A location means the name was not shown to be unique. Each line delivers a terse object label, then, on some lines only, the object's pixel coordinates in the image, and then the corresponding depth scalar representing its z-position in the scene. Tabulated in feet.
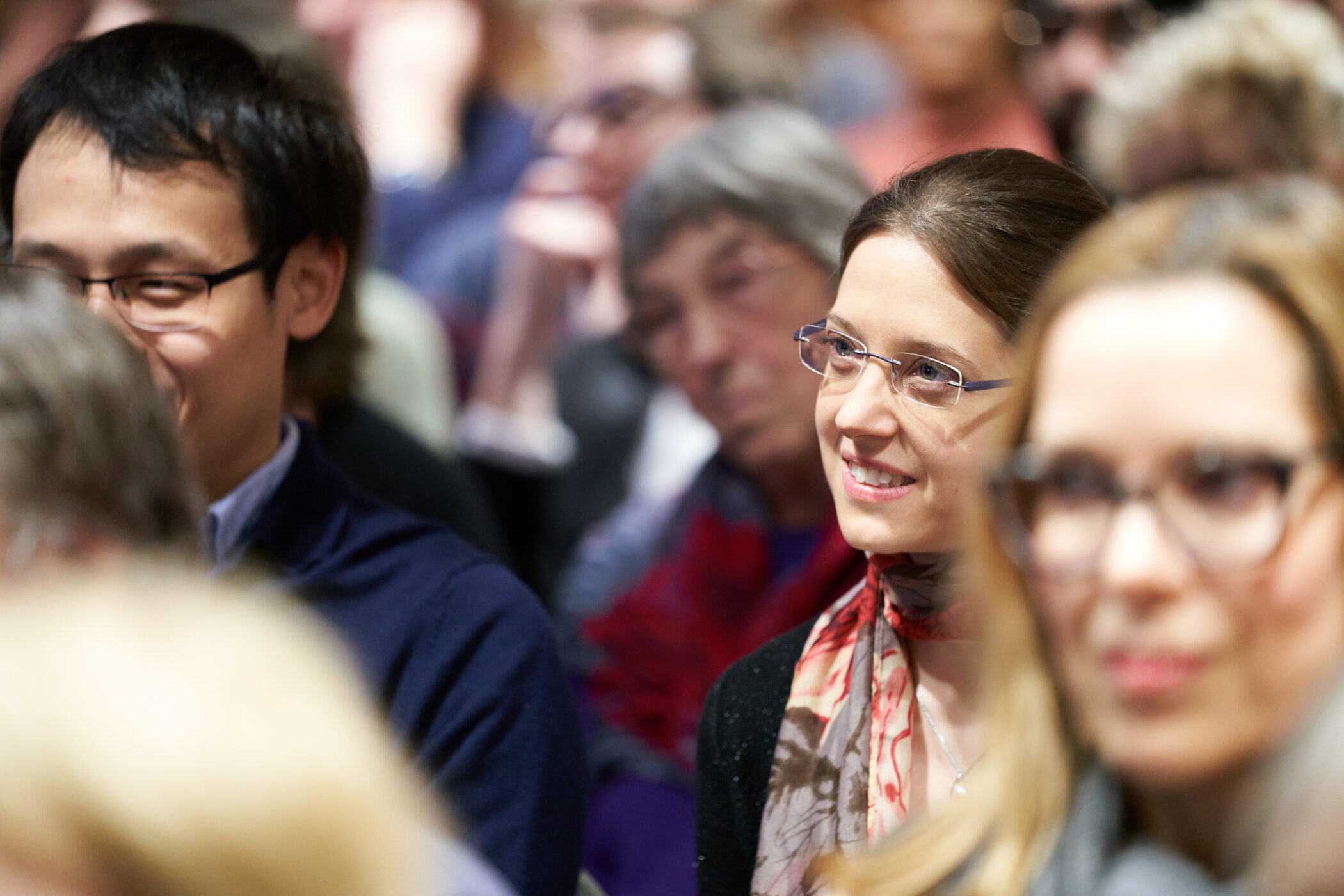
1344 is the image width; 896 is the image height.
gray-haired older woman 16.79
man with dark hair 12.34
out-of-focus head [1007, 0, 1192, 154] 22.65
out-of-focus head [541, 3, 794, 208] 23.68
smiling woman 10.42
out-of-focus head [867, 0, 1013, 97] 23.54
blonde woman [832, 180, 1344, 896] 6.91
